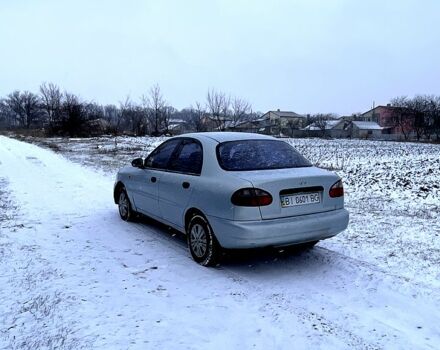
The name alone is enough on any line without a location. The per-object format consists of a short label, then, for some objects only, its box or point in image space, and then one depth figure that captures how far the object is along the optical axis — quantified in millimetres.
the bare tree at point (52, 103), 60406
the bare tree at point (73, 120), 58500
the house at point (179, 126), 91388
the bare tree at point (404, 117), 72200
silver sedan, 4422
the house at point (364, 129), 91094
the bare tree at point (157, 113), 74844
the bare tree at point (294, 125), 82250
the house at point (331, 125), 84544
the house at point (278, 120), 90375
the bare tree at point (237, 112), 74250
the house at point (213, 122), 67994
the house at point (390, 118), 74019
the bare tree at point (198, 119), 69000
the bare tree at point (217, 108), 71500
